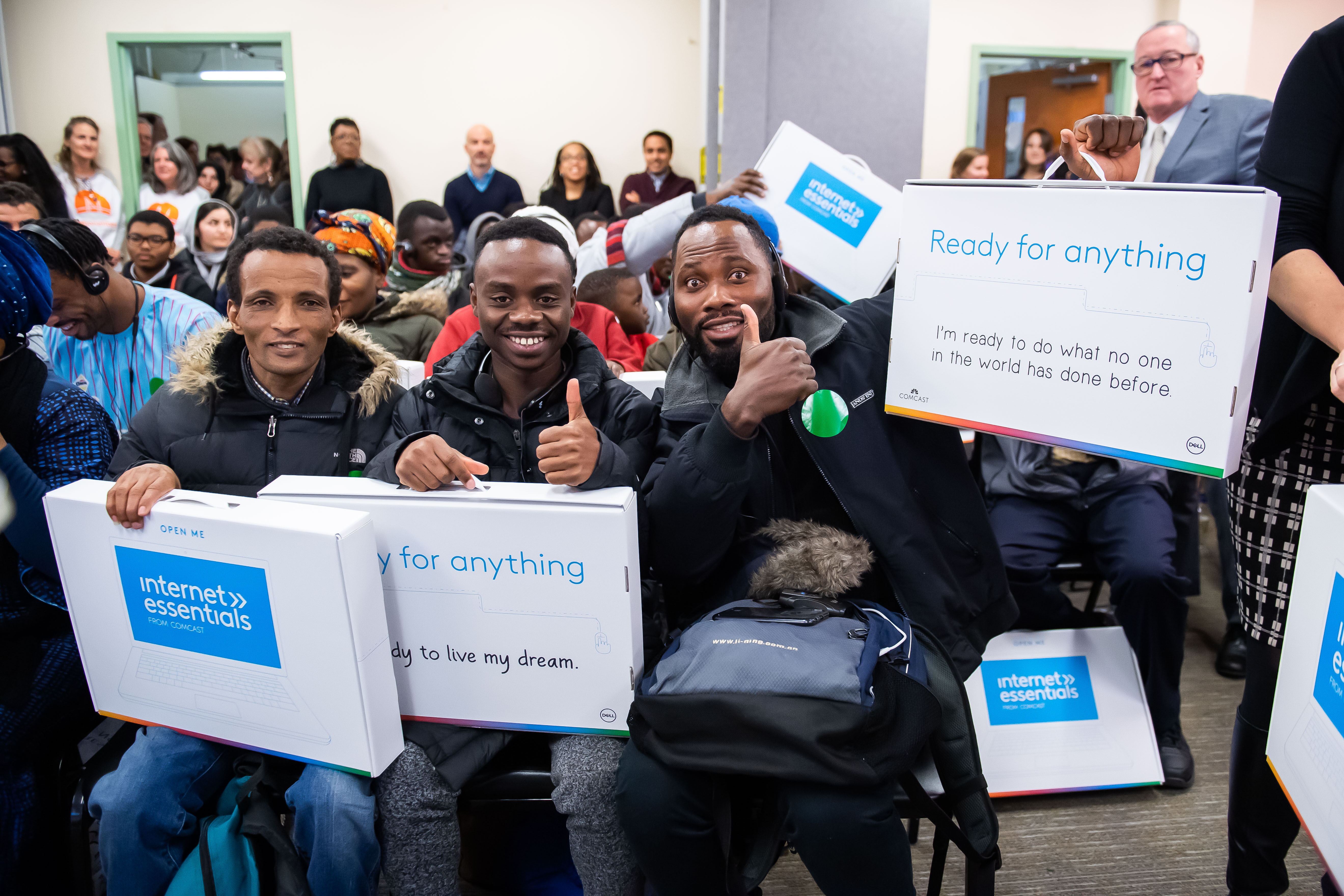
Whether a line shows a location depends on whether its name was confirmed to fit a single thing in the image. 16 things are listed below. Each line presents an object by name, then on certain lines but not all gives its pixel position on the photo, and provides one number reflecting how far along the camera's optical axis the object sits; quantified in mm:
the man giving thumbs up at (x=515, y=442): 1454
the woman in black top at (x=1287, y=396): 1331
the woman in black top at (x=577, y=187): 7012
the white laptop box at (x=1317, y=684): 954
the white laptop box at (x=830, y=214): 2803
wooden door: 7285
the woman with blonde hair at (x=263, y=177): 7266
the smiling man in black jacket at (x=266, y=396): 1770
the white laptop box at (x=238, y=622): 1312
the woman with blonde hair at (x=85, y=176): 6680
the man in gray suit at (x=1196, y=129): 3049
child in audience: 3293
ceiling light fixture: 9781
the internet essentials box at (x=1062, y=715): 2236
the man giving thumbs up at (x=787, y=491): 1383
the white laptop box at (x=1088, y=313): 1189
